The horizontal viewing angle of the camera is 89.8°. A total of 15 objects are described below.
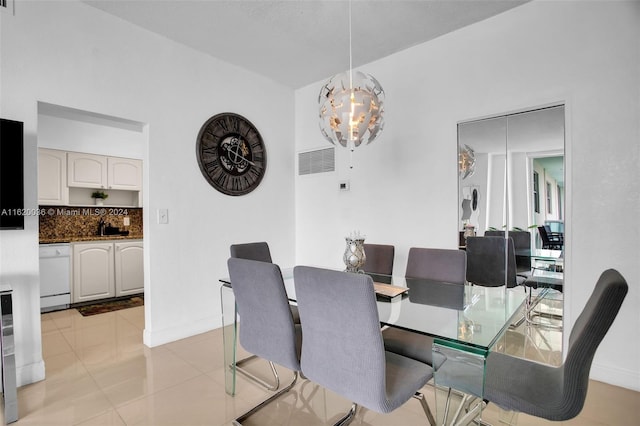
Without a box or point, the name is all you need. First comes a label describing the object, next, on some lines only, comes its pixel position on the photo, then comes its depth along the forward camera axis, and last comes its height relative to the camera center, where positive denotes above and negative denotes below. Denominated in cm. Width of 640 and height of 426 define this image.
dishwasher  379 -75
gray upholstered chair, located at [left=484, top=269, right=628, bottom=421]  109 -71
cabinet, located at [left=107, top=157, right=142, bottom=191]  462 +59
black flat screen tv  210 +27
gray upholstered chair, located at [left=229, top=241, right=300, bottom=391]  225 -38
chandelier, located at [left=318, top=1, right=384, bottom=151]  187 +61
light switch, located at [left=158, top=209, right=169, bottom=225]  300 -3
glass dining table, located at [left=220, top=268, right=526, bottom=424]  127 -53
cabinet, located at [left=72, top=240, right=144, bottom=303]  408 -75
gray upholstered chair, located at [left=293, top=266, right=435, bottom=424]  125 -55
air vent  384 +62
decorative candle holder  213 -28
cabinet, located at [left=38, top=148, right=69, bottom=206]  406 +47
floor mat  389 -118
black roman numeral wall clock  334 +65
